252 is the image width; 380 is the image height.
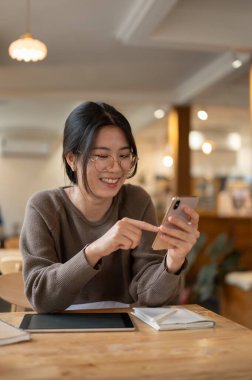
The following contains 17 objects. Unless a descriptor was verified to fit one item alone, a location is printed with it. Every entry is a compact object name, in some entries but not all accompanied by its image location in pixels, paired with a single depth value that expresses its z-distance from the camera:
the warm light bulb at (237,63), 4.90
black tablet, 1.21
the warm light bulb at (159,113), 7.54
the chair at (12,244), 4.32
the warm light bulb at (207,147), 7.46
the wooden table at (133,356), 0.90
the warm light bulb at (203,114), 3.25
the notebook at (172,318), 1.25
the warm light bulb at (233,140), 10.41
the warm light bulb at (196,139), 9.90
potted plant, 4.56
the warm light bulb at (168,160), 8.50
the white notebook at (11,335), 1.07
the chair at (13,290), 1.70
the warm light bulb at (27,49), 3.69
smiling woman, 1.37
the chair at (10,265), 2.37
